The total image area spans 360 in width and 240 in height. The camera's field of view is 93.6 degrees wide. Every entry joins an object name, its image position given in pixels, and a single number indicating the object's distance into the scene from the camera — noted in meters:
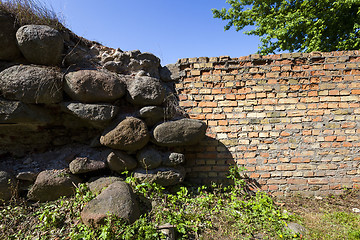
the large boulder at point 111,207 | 1.71
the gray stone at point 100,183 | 2.15
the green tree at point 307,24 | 6.02
